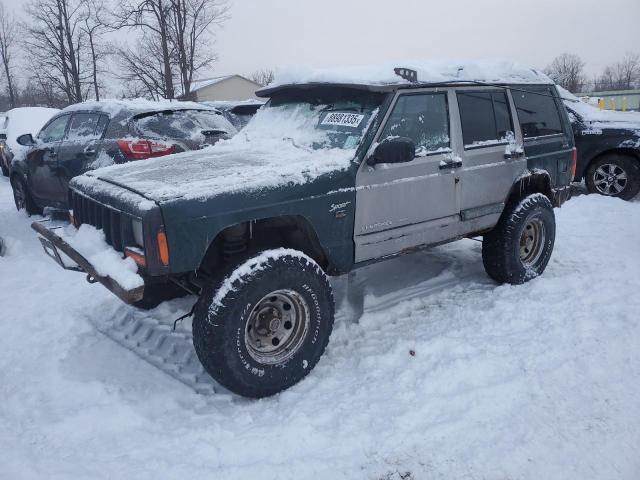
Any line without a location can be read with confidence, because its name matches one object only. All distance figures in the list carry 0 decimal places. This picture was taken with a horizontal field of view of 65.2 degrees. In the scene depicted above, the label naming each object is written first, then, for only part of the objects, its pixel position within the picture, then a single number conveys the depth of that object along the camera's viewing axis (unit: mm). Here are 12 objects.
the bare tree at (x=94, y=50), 32469
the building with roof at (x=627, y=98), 38250
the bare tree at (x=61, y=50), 32562
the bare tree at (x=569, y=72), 49241
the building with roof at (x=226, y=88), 47781
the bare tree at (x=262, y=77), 64912
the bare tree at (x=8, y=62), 47438
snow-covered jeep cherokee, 2887
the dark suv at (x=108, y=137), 5977
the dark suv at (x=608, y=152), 8367
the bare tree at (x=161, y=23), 25828
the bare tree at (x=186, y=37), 27203
